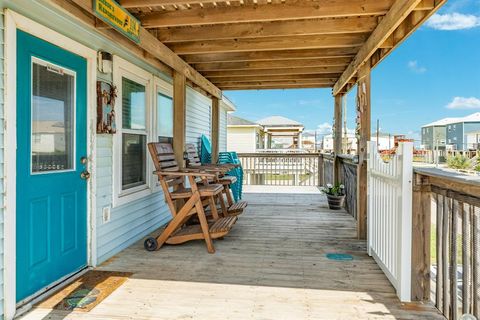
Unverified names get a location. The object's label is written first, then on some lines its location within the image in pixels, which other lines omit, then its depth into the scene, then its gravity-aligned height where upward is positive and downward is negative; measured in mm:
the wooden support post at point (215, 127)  6832 +601
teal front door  2297 -61
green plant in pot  6047 -737
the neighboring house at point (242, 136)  17031 +1036
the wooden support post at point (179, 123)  4383 +437
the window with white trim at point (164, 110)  4638 +675
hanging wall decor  3141 +476
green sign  2566 +1168
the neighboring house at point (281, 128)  18797 +1616
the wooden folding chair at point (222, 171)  4714 -202
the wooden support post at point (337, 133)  6848 +480
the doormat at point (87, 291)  2359 -1046
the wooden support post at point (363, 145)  4148 +140
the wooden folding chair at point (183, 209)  3586 -578
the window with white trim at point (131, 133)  3525 +273
